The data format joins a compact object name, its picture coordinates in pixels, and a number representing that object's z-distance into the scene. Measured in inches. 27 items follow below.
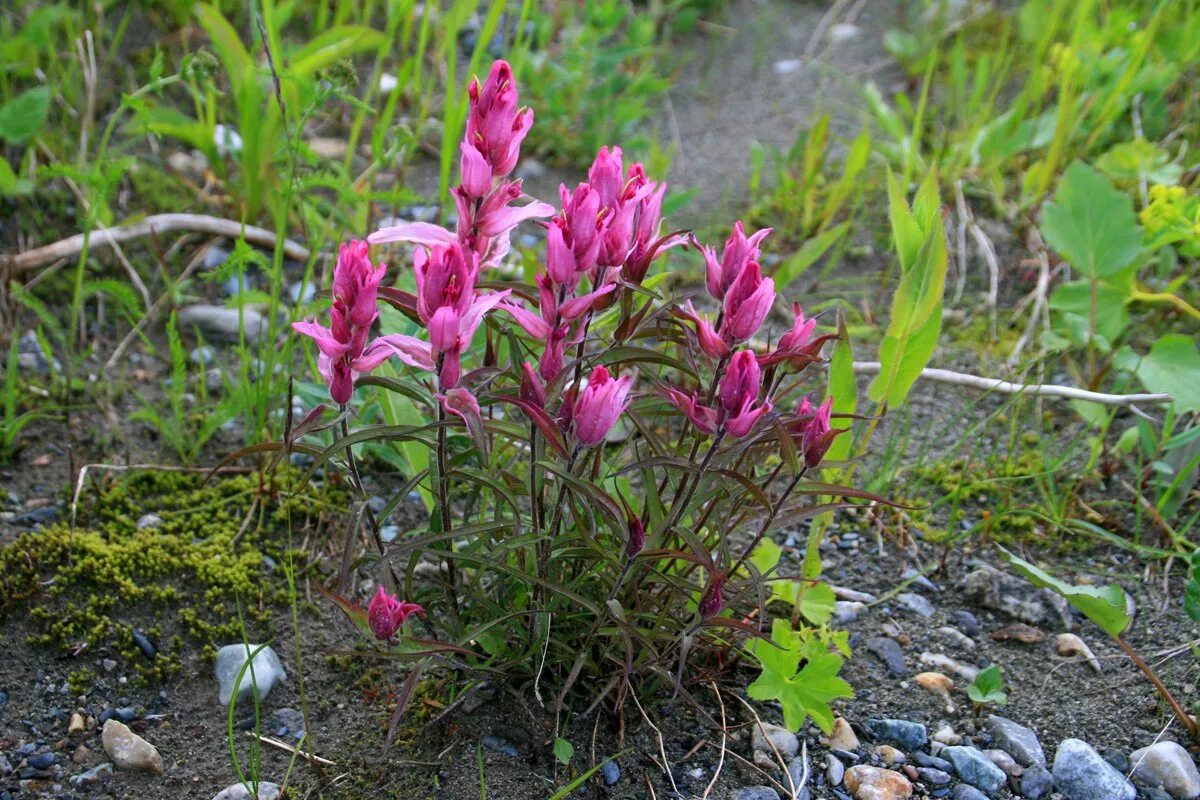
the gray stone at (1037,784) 36.0
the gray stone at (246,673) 37.1
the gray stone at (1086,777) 35.8
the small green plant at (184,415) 41.5
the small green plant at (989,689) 37.3
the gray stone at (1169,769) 35.9
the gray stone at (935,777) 36.1
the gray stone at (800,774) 35.8
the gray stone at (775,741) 36.5
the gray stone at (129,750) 35.5
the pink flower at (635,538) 32.7
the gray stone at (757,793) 35.6
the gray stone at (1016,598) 40.0
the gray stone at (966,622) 39.8
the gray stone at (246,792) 35.0
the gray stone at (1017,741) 36.5
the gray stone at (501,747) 35.9
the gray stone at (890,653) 38.6
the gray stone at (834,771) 36.1
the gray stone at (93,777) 35.2
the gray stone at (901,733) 36.8
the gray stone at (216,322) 46.7
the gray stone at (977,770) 36.0
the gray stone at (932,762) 36.4
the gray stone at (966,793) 35.7
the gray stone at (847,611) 39.8
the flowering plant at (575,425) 31.7
